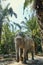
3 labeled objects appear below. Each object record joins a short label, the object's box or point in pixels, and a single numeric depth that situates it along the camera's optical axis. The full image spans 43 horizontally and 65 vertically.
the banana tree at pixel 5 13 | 10.42
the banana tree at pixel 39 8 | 4.13
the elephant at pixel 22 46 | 5.22
